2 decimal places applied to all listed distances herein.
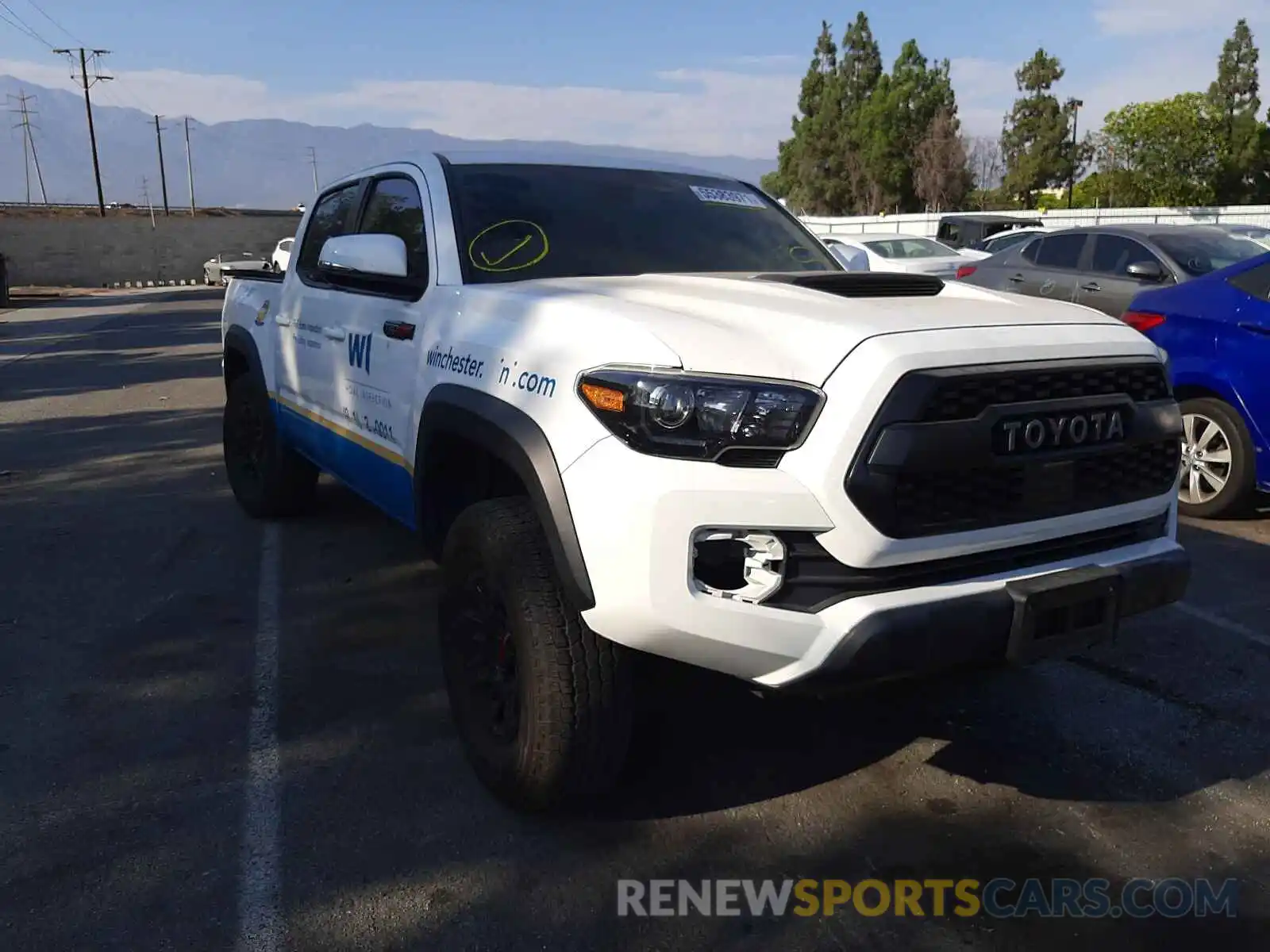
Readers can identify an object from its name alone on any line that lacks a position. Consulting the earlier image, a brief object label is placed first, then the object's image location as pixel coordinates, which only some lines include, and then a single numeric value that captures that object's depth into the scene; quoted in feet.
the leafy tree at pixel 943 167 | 190.49
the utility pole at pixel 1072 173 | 183.32
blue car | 17.87
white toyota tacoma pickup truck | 8.07
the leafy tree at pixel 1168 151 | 142.20
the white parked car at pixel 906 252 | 50.16
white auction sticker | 14.14
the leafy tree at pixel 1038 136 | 196.65
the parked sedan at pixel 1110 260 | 29.35
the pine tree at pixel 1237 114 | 164.66
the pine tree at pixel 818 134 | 212.84
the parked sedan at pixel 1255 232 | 38.88
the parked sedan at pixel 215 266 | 122.21
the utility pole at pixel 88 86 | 188.96
